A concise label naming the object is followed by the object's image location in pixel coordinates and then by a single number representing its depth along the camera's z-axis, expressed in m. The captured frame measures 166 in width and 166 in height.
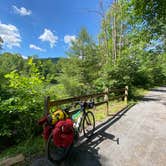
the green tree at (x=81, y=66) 13.40
